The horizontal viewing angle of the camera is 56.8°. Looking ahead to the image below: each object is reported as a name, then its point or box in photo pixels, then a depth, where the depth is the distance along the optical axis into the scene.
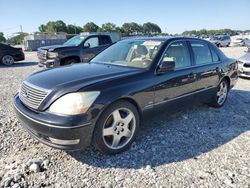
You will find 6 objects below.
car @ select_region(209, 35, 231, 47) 31.39
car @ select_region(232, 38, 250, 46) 32.62
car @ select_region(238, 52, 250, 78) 8.65
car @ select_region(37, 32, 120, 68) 9.05
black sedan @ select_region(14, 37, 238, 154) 2.73
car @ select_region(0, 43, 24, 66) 13.66
